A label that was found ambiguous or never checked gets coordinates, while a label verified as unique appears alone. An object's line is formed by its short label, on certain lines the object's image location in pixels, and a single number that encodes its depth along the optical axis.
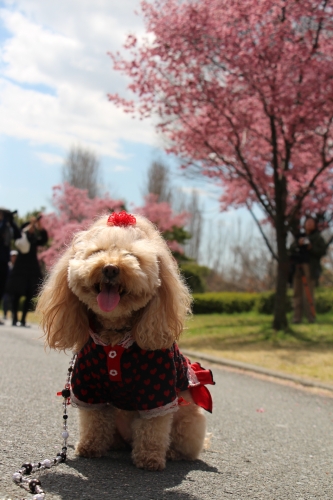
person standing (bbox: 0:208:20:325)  8.43
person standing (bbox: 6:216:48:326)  9.55
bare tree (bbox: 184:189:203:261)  29.73
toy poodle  2.47
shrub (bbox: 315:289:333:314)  13.82
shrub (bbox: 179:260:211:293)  18.59
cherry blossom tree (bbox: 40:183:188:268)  17.31
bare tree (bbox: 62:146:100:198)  30.73
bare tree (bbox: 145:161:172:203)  28.87
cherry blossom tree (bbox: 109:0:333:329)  8.80
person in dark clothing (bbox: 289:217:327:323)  10.39
